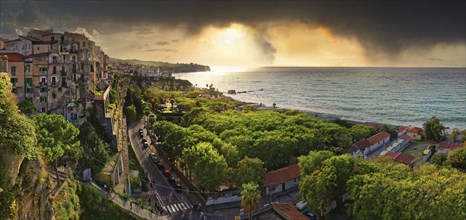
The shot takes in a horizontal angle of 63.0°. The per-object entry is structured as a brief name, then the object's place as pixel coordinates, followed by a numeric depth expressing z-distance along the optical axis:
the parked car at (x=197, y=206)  46.25
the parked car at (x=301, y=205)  46.82
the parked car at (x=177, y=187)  51.14
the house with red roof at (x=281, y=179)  52.06
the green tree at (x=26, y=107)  43.96
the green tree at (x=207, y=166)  47.28
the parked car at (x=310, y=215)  44.91
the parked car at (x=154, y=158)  61.28
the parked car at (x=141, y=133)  74.81
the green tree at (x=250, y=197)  38.84
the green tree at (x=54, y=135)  32.19
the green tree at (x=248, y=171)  48.03
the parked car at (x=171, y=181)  53.21
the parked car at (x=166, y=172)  55.66
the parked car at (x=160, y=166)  58.28
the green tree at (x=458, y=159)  58.38
